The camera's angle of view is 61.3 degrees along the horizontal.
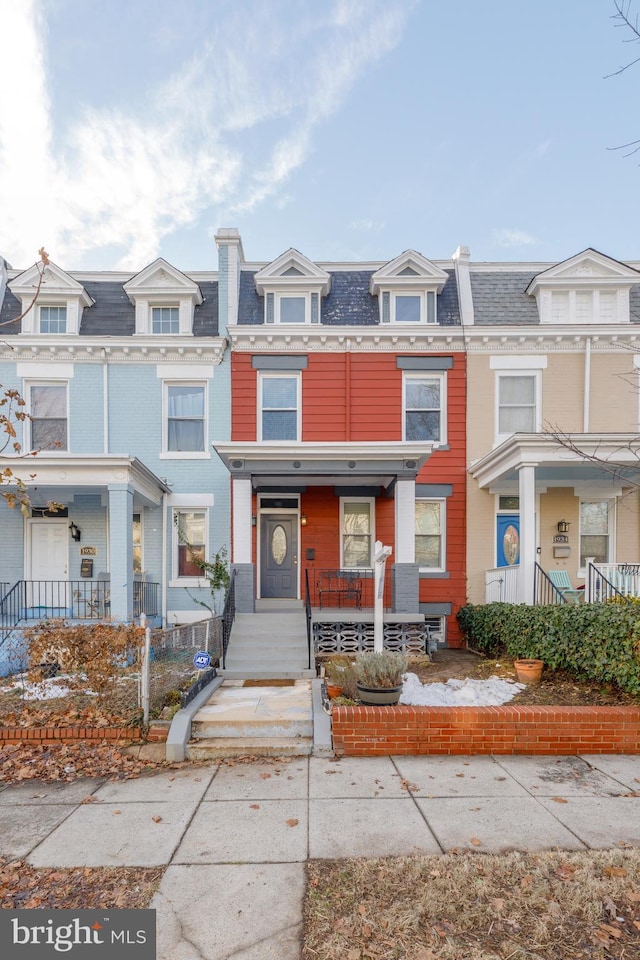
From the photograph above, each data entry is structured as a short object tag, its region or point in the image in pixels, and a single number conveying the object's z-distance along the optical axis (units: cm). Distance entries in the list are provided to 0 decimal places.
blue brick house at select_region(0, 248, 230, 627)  1172
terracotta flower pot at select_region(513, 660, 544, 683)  750
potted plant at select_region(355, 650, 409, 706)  603
